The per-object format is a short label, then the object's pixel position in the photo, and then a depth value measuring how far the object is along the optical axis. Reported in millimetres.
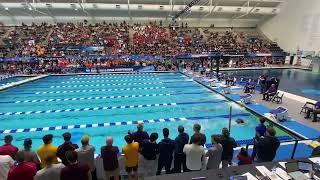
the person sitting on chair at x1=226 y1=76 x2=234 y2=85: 9833
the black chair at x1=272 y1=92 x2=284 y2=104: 7439
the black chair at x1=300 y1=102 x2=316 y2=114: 6148
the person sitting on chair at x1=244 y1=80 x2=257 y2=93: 8659
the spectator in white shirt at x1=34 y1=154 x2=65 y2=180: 1951
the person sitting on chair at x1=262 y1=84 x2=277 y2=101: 7608
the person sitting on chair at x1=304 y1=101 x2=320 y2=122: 5664
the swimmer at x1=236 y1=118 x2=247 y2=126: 5859
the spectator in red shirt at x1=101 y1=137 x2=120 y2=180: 2576
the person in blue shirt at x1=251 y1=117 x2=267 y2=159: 3360
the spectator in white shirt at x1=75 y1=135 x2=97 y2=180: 2463
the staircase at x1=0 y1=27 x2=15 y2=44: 17273
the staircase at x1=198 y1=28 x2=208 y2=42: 20399
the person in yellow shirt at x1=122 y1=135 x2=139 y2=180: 2639
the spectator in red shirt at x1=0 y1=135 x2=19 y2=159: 2474
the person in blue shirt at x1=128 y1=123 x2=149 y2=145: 2917
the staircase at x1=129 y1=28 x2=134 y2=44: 18605
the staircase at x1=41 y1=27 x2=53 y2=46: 17269
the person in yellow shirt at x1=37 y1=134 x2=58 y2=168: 2491
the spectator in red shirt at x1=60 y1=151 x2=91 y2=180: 1913
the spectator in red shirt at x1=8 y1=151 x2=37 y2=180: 2018
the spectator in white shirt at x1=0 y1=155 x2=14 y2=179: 2311
